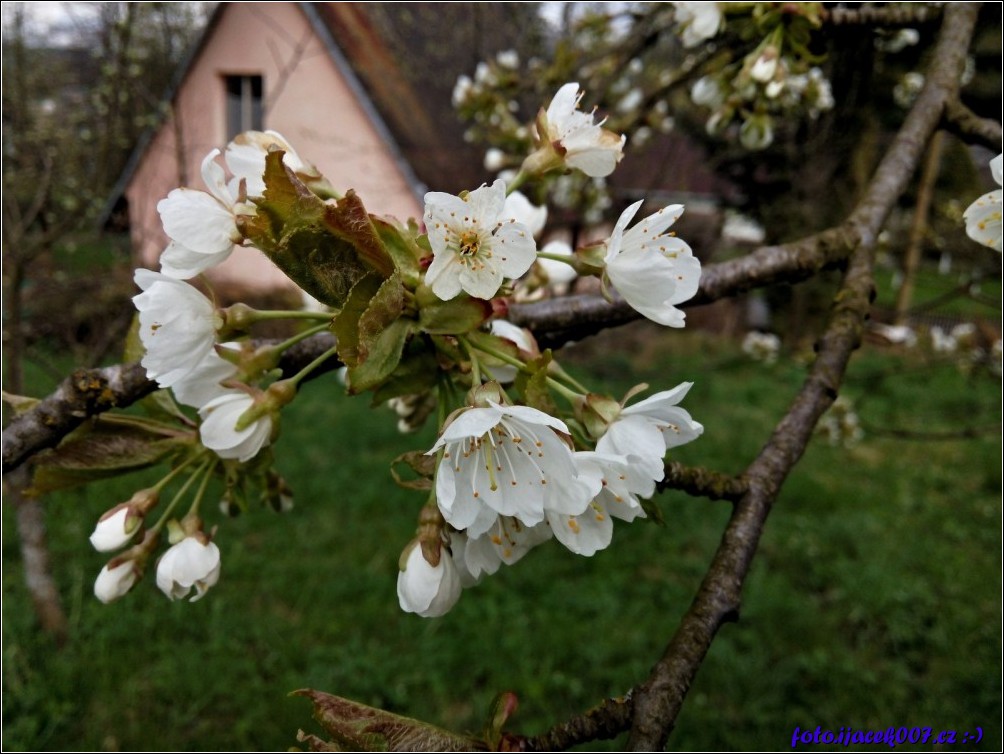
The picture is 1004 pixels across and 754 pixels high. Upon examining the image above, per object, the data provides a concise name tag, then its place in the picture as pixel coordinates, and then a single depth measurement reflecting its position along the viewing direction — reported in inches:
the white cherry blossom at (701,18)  16.4
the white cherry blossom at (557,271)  12.6
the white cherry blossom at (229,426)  9.5
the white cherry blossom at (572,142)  10.1
